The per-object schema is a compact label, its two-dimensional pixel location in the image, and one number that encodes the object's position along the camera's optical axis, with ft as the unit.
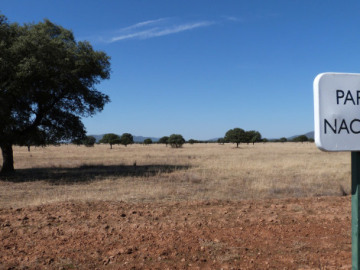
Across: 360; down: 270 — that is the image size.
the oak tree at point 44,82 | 53.26
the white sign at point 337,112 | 7.69
